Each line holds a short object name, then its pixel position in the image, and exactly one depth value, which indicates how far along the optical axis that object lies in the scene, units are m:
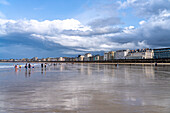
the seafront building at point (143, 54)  180.12
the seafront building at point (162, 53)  164.50
